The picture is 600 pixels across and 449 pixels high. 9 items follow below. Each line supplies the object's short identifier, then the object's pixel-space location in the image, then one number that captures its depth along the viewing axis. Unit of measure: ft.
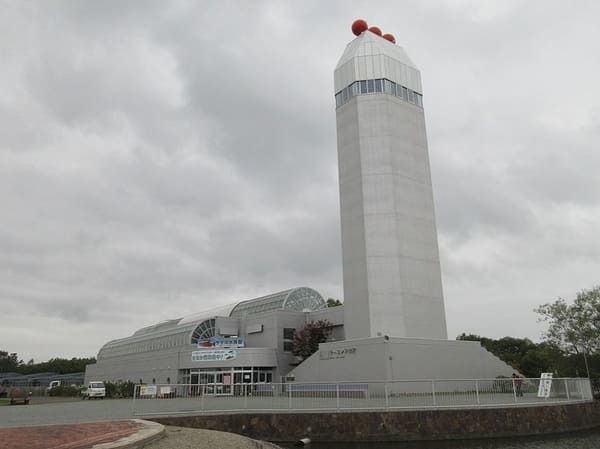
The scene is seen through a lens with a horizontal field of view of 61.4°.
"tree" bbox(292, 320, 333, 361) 166.40
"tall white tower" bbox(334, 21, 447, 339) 138.10
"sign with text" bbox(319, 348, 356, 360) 129.18
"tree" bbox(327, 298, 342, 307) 288.10
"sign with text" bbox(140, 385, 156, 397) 100.75
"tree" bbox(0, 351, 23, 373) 494.18
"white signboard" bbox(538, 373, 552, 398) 84.48
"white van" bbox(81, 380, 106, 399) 165.37
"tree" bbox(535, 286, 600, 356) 115.65
